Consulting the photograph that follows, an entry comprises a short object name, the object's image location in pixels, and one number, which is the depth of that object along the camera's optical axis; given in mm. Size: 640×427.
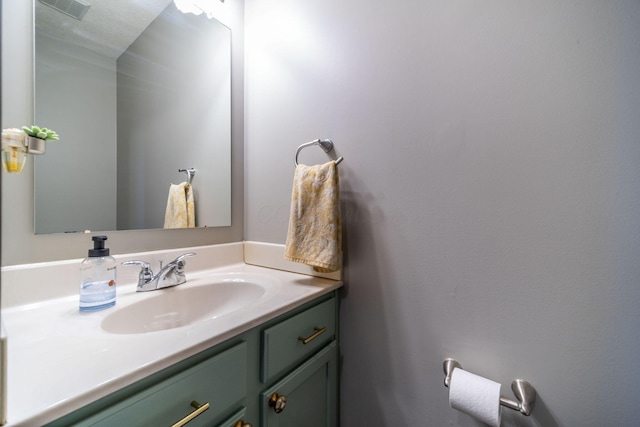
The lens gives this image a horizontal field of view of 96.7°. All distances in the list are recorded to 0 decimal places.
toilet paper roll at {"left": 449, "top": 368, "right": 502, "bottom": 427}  693
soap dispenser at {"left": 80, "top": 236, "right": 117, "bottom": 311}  742
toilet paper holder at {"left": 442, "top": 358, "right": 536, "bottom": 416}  695
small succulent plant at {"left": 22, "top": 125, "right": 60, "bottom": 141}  721
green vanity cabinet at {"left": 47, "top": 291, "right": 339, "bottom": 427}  502
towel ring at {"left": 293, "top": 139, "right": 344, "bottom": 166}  1049
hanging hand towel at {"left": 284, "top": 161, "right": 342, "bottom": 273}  946
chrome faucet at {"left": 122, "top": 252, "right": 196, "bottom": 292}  901
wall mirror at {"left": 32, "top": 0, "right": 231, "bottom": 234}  815
